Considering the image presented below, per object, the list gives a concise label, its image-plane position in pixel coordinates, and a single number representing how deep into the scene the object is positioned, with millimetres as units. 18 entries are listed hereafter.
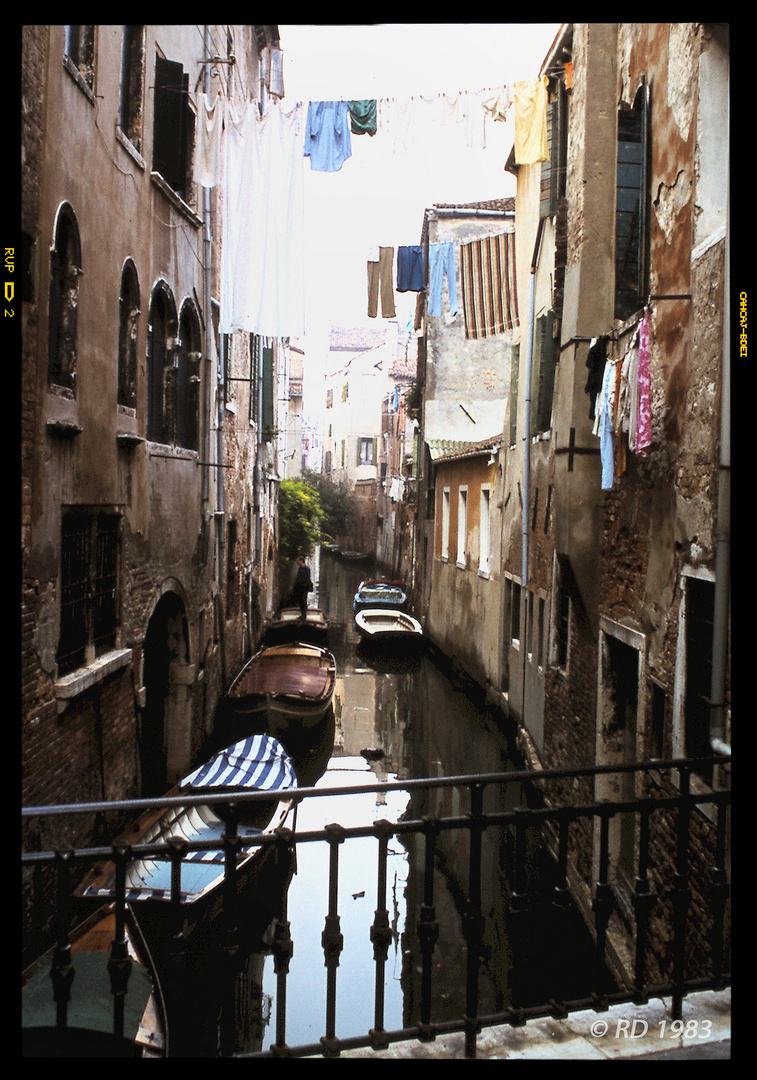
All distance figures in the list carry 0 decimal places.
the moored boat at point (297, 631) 21250
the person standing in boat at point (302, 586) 22203
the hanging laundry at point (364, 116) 9531
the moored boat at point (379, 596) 26531
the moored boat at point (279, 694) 13195
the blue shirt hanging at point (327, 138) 9664
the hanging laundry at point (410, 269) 21031
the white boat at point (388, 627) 21844
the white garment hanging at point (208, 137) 9227
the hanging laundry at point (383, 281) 20125
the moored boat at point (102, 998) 4375
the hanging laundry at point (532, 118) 9500
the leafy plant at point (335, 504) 51844
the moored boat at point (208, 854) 6492
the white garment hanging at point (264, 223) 9516
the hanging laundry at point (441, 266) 17953
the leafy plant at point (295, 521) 29812
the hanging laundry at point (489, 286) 15539
